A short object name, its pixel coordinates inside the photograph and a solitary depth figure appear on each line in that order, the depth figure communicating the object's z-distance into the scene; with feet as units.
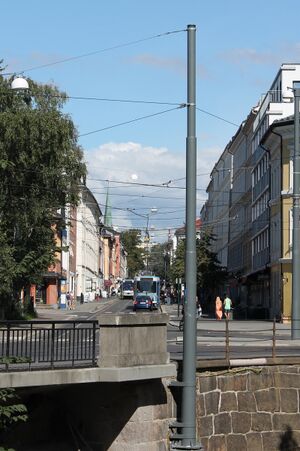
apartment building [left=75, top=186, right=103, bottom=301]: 368.07
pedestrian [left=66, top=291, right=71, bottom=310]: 251.80
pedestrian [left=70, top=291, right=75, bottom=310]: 249.55
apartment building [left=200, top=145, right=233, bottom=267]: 318.24
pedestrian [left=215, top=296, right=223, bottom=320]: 163.84
